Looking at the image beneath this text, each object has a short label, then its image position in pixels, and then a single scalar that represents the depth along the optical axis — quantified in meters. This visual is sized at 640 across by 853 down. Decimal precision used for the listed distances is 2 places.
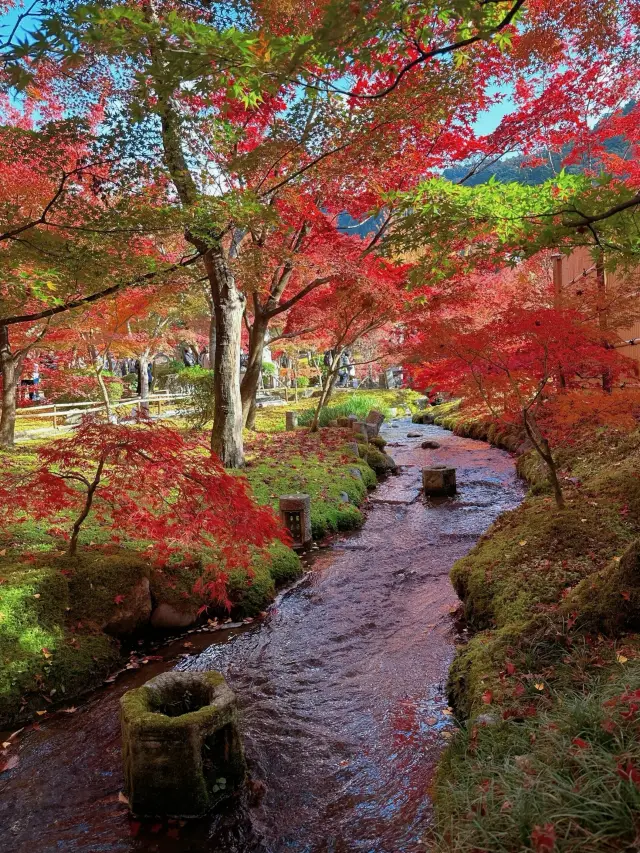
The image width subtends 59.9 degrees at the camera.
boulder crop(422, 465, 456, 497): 11.98
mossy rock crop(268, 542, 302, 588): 7.46
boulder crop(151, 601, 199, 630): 6.11
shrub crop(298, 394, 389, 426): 19.91
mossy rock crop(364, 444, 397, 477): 14.52
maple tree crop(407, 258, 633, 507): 6.90
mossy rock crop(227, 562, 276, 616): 6.54
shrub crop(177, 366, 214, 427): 17.17
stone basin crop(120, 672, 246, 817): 3.60
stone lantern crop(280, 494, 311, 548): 8.74
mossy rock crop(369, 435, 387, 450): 16.75
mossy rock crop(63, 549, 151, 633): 5.72
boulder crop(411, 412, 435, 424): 25.33
